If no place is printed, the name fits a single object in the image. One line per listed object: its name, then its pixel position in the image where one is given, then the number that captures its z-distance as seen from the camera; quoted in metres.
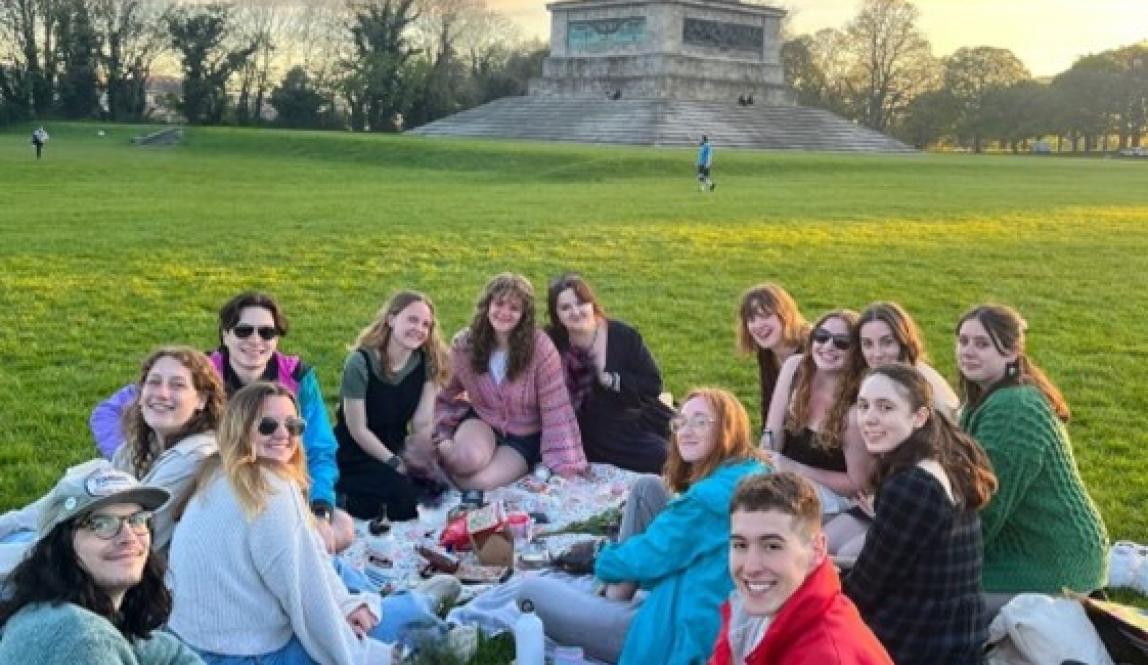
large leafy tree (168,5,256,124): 66.50
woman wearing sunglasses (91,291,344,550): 6.36
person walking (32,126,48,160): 39.41
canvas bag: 4.65
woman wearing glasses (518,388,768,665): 4.64
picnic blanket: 6.29
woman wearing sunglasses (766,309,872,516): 6.35
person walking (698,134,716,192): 29.86
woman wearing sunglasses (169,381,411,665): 4.23
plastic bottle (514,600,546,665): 4.92
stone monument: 53.00
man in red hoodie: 3.26
